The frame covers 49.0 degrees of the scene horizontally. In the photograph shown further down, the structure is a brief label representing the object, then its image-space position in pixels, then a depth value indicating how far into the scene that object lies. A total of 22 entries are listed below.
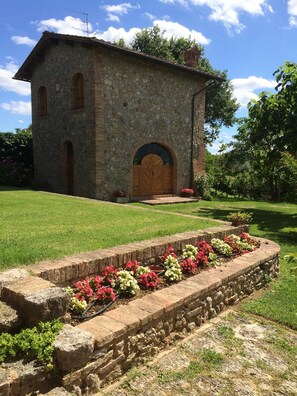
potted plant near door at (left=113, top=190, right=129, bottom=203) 13.84
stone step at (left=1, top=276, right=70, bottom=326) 3.10
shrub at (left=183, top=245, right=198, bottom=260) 5.71
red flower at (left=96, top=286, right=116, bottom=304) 4.00
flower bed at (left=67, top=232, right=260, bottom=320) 3.91
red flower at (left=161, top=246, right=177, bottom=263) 5.53
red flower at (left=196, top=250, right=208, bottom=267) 5.67
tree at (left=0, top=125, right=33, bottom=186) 16.83
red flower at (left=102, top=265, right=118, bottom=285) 4.46
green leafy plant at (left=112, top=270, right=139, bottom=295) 4.26
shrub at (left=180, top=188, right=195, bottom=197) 16.62
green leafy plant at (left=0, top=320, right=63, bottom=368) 2.75
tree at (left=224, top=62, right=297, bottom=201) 10.90
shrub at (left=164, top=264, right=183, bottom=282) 4.91
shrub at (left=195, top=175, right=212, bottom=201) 17.12
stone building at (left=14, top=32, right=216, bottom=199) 13.37
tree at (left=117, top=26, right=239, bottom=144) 25.19
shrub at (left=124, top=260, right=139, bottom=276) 4.81
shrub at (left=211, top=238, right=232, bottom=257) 6.30
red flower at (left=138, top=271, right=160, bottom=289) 4.57
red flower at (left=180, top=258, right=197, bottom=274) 5.30
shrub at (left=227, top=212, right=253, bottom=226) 7.89
